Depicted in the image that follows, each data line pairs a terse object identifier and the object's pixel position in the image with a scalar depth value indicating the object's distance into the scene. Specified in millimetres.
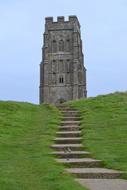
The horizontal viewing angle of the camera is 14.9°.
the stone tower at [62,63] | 114000
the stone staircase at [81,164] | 10231
